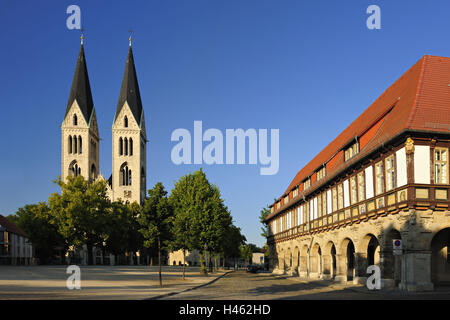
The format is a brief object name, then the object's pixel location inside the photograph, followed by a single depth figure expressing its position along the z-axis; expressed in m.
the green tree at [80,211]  69.50
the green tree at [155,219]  75.94
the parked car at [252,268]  62.97
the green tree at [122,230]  75.87
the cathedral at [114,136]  106.44
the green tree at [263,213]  96.00
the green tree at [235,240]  77.11
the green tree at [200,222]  46.09
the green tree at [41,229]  72.56
